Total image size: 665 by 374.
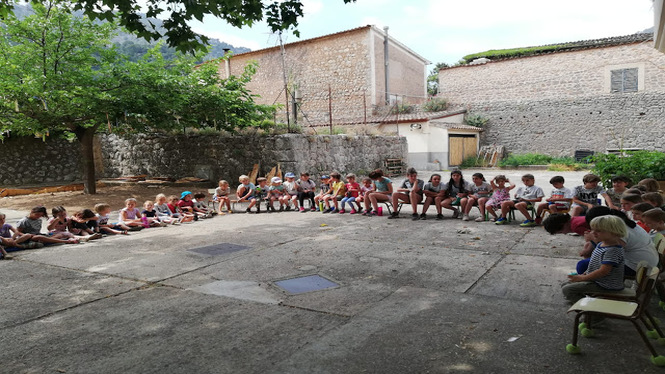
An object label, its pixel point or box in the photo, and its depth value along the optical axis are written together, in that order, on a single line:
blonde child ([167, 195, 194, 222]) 9.09
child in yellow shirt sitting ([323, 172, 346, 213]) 9.61
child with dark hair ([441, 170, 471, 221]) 8.03
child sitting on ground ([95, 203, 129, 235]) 7.71
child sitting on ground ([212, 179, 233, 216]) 10.15
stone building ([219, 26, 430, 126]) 24.88
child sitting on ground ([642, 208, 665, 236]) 3.51
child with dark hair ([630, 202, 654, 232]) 3.86
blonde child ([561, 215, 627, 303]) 2.94
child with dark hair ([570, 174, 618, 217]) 6.47
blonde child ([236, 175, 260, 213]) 10.34
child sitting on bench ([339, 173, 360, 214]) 9.41
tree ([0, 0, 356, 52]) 5.17
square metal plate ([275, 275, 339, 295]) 4.32
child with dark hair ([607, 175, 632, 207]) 5.98
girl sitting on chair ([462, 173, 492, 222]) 7.75
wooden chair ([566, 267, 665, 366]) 2.54
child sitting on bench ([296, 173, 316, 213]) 10.23
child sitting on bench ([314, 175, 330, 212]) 9.95
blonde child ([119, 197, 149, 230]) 8.13
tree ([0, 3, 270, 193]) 10.57
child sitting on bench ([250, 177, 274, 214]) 10.37
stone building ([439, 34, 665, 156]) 21.72
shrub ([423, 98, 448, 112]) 25.66
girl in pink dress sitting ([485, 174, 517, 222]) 7.50
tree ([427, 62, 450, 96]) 35.34
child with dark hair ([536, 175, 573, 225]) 6.75
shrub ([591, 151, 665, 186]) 7.05
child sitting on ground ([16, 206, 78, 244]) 6.78
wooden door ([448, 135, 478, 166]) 23.03
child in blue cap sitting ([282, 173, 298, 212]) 10.32
